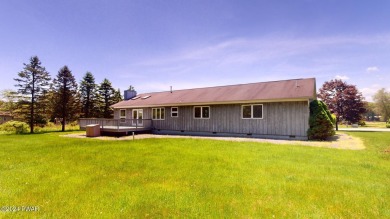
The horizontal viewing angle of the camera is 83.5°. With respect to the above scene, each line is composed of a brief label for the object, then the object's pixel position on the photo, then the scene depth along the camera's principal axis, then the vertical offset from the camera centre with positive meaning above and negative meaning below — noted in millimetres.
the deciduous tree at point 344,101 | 33531 +2328
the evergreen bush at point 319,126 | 15695 -714
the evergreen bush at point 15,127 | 25984 -839
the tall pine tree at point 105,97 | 38812 +3861
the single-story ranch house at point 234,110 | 16609 +686
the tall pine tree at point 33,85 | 27911 +4572
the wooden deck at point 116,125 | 20094 -625
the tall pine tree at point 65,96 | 30844 +3332
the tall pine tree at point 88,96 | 37219 +3951
